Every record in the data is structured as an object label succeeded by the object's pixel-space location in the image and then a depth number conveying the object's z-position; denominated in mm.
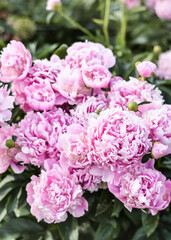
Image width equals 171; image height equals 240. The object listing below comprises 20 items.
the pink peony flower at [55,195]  703
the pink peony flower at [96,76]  764
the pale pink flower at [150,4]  1521
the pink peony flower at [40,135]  726
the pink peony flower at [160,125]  689
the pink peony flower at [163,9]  1346
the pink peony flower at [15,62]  779
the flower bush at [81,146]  674
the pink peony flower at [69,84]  768
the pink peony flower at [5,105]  713
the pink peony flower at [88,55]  807
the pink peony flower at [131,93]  768
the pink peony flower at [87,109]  739
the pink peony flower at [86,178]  713
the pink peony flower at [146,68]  774
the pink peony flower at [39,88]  770
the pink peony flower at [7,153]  743
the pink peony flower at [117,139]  649
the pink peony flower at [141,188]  683
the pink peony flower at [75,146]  680
